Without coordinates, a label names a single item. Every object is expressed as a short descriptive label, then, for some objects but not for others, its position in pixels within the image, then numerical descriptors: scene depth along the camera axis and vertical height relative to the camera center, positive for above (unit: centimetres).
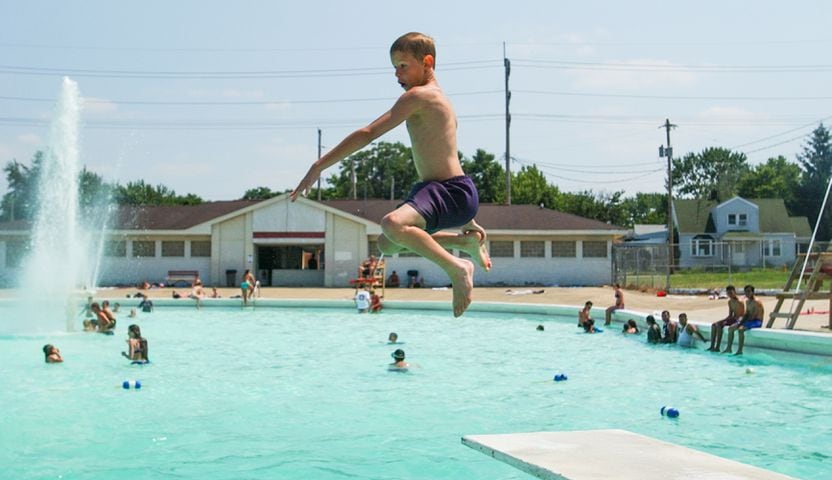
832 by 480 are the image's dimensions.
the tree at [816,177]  7344 +876
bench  4081 -2
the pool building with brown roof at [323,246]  4088 +137
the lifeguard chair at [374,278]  3409 -8
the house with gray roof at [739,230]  6109 +335
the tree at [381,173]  9100 +1061
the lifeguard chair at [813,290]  1900 -32
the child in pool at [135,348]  1881 -150
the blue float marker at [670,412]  1320 -203
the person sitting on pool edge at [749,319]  1898 -94
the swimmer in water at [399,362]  1753 -172
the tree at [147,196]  8538 +815
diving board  577 -126
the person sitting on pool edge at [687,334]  2030 -134
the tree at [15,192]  7628 +760
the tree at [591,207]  7306 +561
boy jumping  528 +68
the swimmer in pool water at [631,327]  2308 -134
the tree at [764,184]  8756 +899
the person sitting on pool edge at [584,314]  2442 -106
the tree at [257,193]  9094 +857
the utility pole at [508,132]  4875 +800
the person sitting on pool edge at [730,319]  1931 -96
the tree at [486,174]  7919 +916
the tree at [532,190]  7250 +700
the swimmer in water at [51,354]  1845 -161
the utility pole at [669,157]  5416 +721
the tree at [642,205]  10875 +875
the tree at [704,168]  9700 +1169
